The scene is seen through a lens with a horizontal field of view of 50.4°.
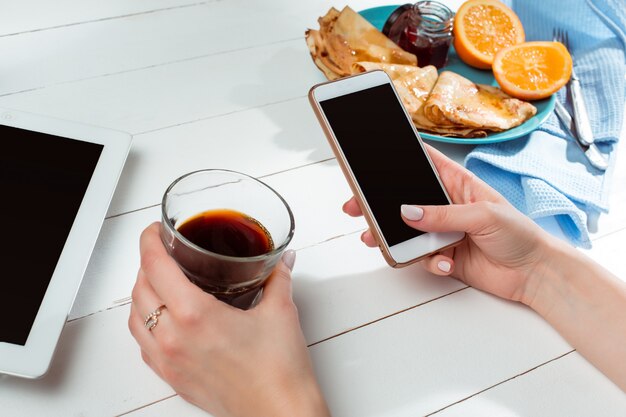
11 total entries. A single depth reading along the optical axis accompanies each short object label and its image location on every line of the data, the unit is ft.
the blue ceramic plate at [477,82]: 3.37
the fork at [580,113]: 3.69
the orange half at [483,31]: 3.85
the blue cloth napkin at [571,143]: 3.28
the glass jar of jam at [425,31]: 3.73
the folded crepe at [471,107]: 3.36
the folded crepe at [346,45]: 3.66
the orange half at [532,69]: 3.65
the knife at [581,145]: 3.56
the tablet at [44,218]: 2.21
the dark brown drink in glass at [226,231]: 2.15
